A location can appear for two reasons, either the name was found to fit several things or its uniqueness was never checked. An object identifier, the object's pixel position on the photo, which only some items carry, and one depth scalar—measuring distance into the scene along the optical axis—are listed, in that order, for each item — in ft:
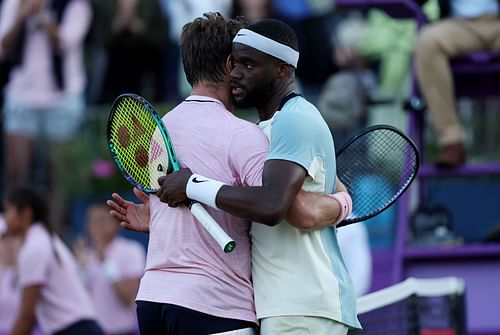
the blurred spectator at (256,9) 80.43
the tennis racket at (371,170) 36.29
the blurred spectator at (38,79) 80.02
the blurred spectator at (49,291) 60.80
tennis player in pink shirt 33.47
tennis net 43.73
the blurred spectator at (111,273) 71.56
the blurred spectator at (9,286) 70.18
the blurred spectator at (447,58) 60.80
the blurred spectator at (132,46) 82.33
